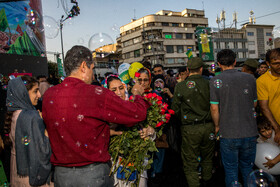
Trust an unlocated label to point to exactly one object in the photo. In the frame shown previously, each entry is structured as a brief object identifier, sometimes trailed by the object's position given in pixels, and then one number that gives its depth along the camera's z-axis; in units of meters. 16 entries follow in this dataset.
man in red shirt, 1.64
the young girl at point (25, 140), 2.26
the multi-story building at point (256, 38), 55.75
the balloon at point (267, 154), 3.18
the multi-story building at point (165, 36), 51.53
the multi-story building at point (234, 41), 53.81
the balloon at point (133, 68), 4.00
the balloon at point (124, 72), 4.41
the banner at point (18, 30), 16.62
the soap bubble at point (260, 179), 2.03
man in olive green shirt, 3.48
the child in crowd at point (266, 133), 3.20
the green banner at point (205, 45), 33.85
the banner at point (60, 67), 15.70
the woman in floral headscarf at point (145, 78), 3.75
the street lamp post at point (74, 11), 11.71
